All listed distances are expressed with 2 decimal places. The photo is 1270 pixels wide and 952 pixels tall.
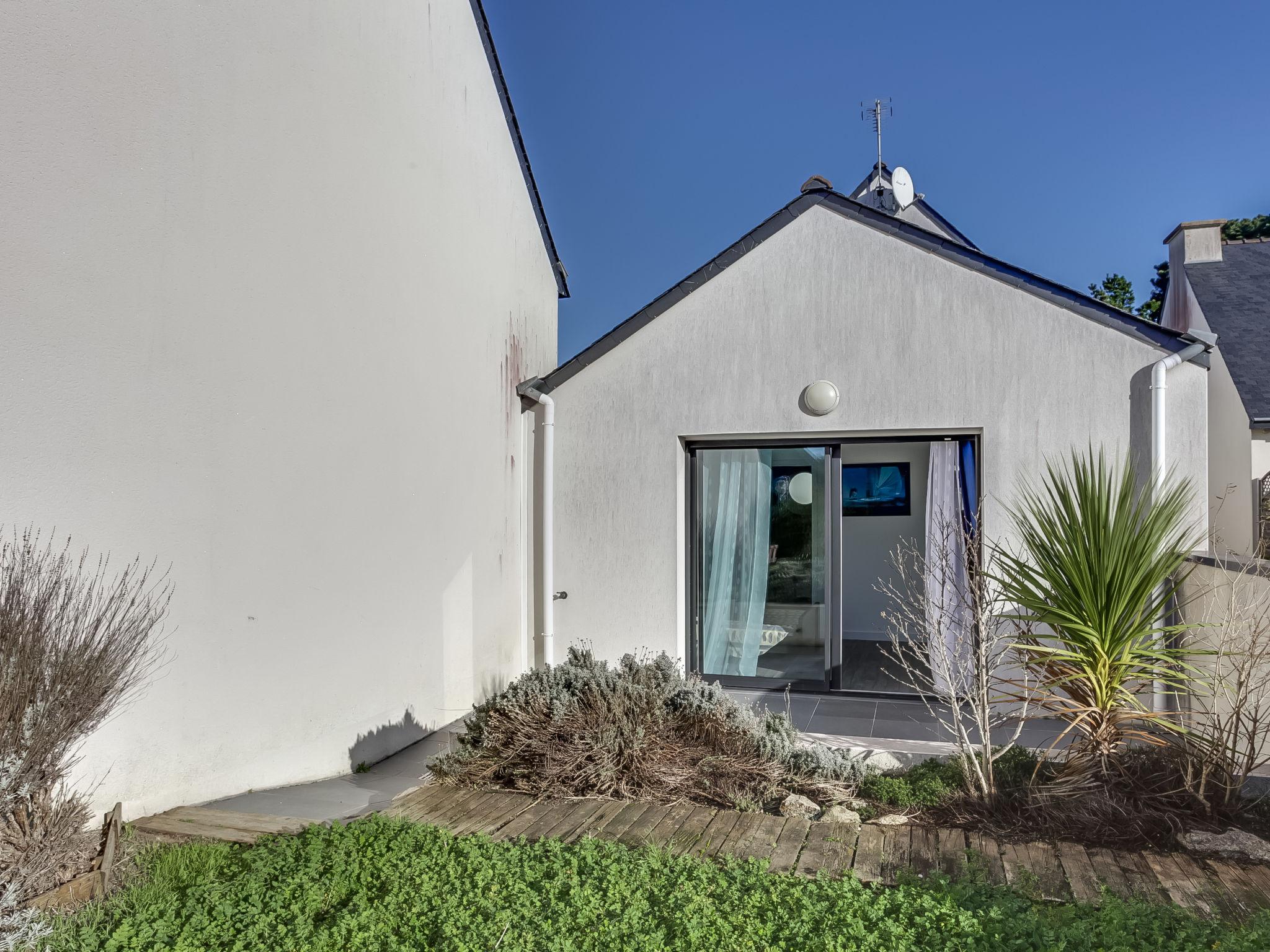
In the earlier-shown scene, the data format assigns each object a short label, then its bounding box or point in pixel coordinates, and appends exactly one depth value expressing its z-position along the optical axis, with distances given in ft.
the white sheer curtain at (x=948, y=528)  21.93
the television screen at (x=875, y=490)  36.63
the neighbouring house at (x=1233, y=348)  35.63
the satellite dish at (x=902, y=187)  30.22
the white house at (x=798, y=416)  21.27
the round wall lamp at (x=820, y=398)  22.65
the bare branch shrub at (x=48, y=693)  9.70
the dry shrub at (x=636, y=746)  14.96
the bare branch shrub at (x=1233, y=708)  13.15
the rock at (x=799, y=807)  14.32
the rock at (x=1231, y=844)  11.78
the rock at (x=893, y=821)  13.38
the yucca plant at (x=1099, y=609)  14.79
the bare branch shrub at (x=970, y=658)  14.19
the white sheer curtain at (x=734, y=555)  24.88
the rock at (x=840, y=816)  13.61
